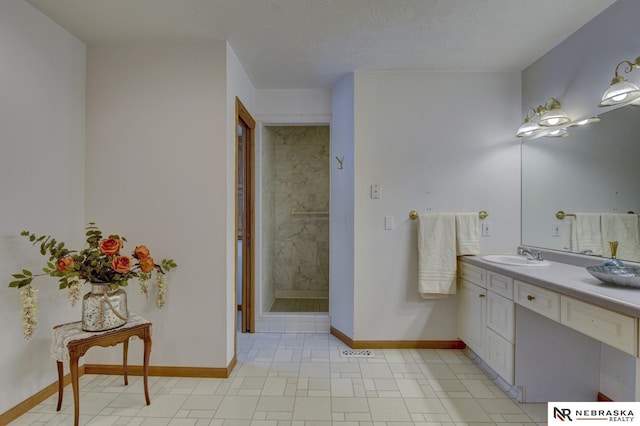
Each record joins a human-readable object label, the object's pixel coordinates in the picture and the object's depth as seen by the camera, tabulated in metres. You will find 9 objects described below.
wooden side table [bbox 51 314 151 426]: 1.69
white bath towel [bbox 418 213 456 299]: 2.65
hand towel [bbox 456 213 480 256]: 2.65
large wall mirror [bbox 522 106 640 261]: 1.86
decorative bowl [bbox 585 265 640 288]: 1.48
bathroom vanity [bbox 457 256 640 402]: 1.61
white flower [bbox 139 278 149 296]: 2.19
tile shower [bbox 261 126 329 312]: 4.33
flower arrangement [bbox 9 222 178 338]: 1.72
